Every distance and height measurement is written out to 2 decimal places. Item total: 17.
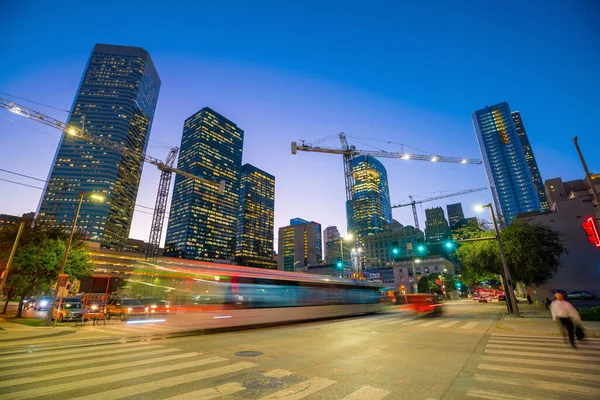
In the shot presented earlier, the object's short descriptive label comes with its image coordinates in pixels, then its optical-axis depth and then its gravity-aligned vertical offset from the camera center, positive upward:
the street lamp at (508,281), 20.67 +0.36
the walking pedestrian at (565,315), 9.59 -1.04
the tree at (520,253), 27.09 +3.32
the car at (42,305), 42.48 -2.32
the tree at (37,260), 23.89 +2.66
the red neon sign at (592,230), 11.73 +2.33
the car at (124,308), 21.01 -1.53
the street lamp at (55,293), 19.22 -0.26
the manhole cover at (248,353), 8.66 -2.07
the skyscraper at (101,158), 168.38 +79.53
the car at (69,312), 23.94 -1.96
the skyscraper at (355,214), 71.14 +19.93
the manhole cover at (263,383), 5.70 -2.00
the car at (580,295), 37.56 -1.34
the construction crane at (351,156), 71.50 +34.09
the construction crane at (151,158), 35.53 +22.71
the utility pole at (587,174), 12.35 +5.08
